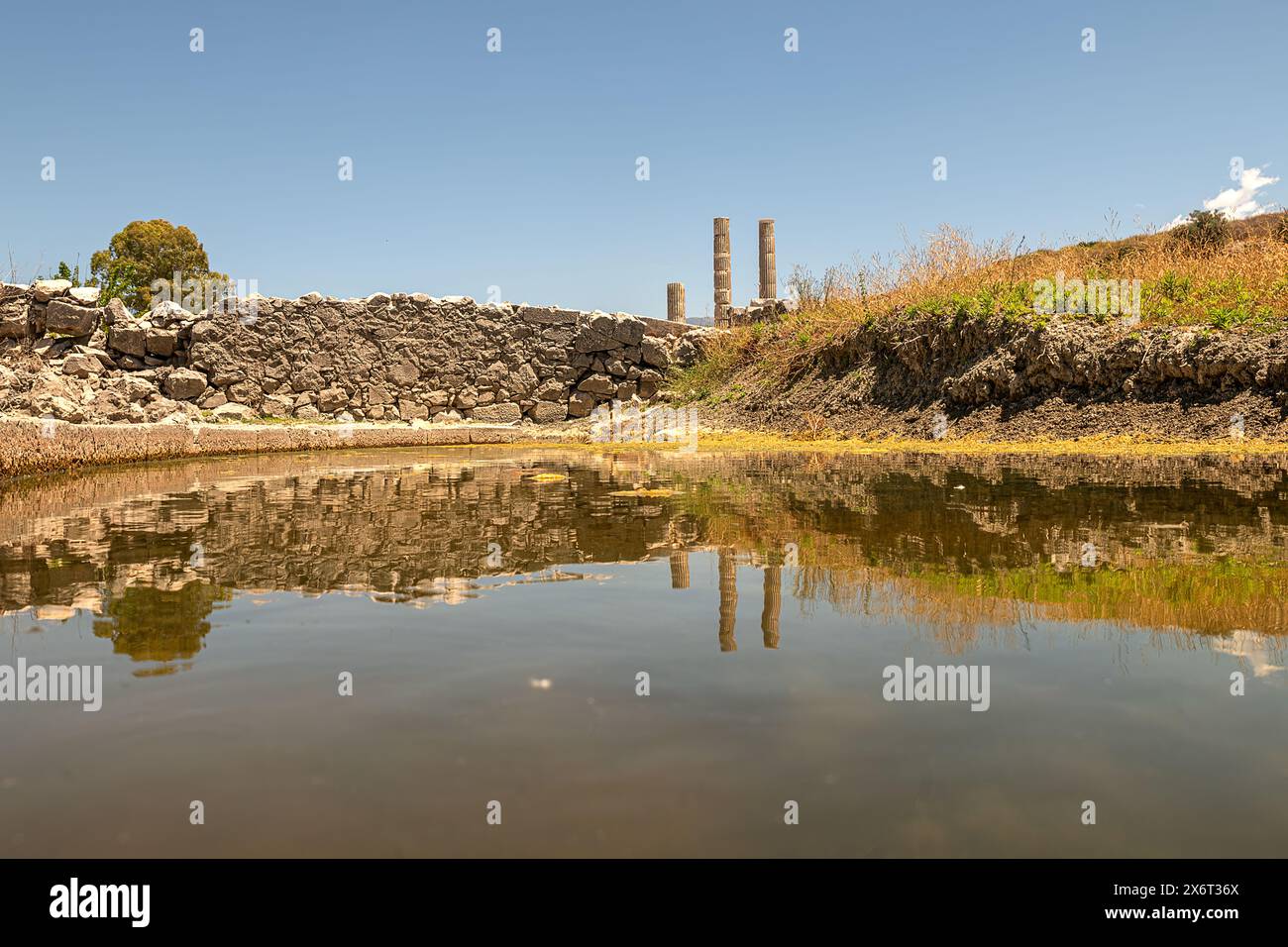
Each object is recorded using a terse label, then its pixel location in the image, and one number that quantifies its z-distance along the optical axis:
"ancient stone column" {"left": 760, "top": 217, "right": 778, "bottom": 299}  20.69
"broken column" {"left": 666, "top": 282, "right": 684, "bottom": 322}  19.70
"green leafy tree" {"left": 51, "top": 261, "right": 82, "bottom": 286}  26.58
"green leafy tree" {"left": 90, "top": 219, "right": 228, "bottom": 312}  36.38
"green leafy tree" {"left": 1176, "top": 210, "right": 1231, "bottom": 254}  22.41
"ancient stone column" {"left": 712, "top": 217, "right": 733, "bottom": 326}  20.58
